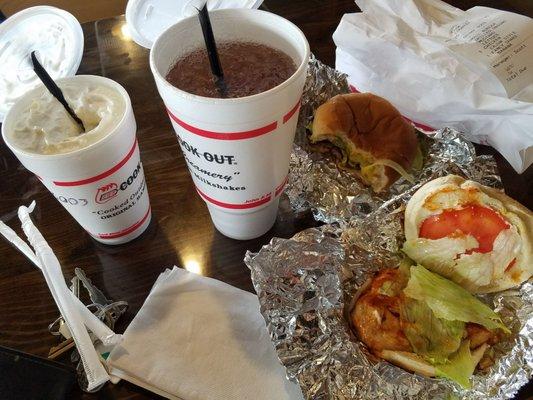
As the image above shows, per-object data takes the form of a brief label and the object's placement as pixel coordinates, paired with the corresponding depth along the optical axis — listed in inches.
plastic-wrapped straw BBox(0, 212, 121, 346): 22.8
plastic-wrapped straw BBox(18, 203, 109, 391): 21.3
